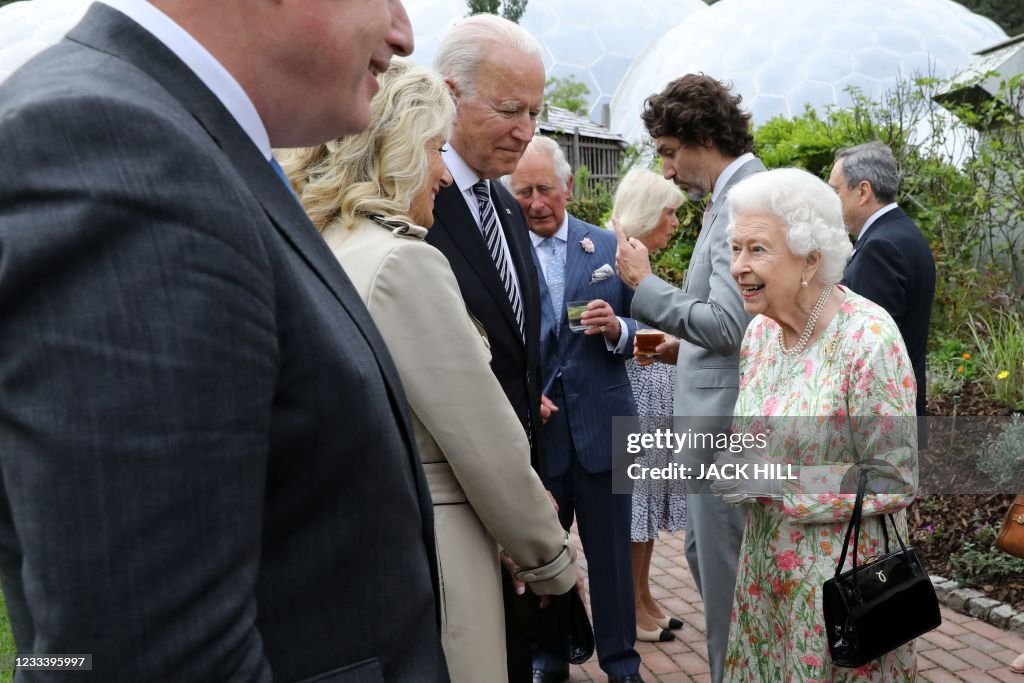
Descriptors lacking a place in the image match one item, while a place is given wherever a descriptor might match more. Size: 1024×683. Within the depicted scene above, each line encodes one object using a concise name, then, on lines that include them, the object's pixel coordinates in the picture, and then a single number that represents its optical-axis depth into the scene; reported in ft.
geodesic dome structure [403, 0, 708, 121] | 103.65
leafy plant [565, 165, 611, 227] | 40.37
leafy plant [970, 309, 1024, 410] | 21.74
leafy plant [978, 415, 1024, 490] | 17.07
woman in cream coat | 6.89
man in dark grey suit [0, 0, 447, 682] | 2.59
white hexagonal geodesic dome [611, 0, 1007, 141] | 81.92
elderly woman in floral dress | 8.98
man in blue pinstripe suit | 13.83
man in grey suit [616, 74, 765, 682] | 11.45
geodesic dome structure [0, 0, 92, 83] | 66.23
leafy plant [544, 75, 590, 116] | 80.07
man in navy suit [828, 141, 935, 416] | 17.11
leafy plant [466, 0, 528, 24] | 59.57
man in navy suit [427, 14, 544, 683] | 9.55
